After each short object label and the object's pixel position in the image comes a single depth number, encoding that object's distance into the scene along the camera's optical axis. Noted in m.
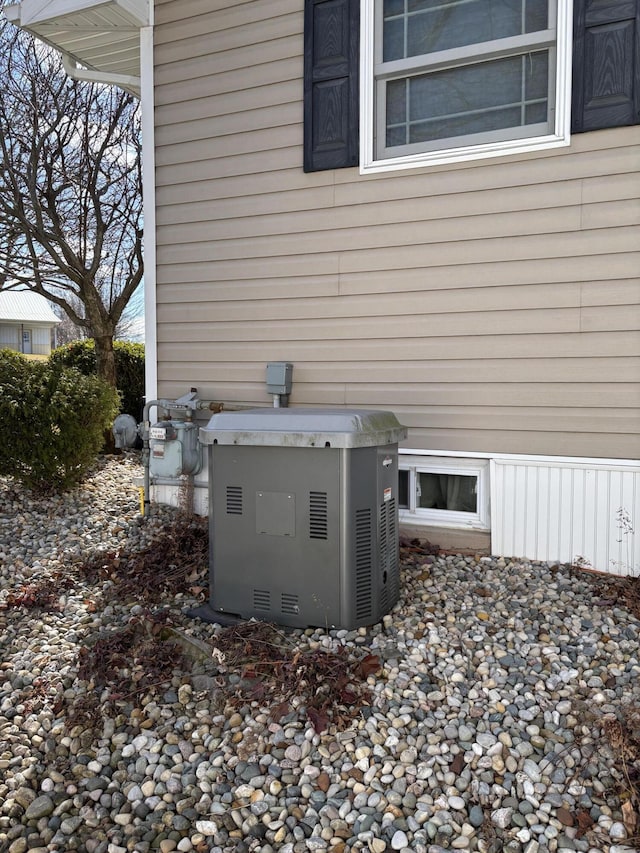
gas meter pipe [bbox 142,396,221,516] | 4.52
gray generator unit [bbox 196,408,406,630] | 2.79
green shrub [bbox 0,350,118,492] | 5.26
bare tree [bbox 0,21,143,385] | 7.96
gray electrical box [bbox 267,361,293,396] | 4.21
